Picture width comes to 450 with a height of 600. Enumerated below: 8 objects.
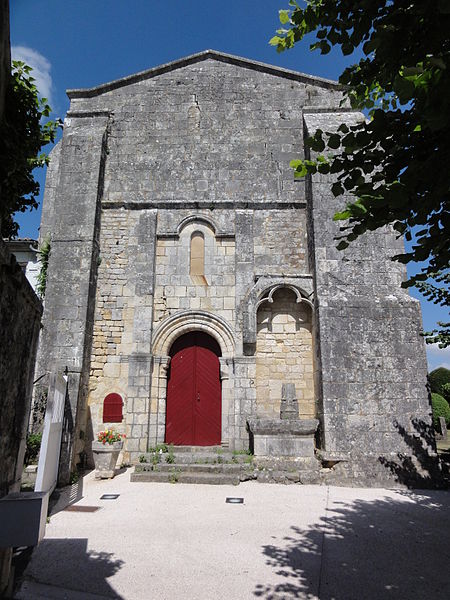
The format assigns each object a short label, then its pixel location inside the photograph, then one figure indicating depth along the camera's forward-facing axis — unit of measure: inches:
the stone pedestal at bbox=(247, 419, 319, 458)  302.2
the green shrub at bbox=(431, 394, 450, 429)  660.1
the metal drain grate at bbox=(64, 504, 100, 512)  224.5
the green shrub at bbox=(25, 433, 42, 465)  285.6
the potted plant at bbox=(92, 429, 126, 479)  298.8
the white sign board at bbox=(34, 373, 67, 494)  224.7
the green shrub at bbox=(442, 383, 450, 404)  456.4
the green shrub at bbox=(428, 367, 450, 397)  784.3
